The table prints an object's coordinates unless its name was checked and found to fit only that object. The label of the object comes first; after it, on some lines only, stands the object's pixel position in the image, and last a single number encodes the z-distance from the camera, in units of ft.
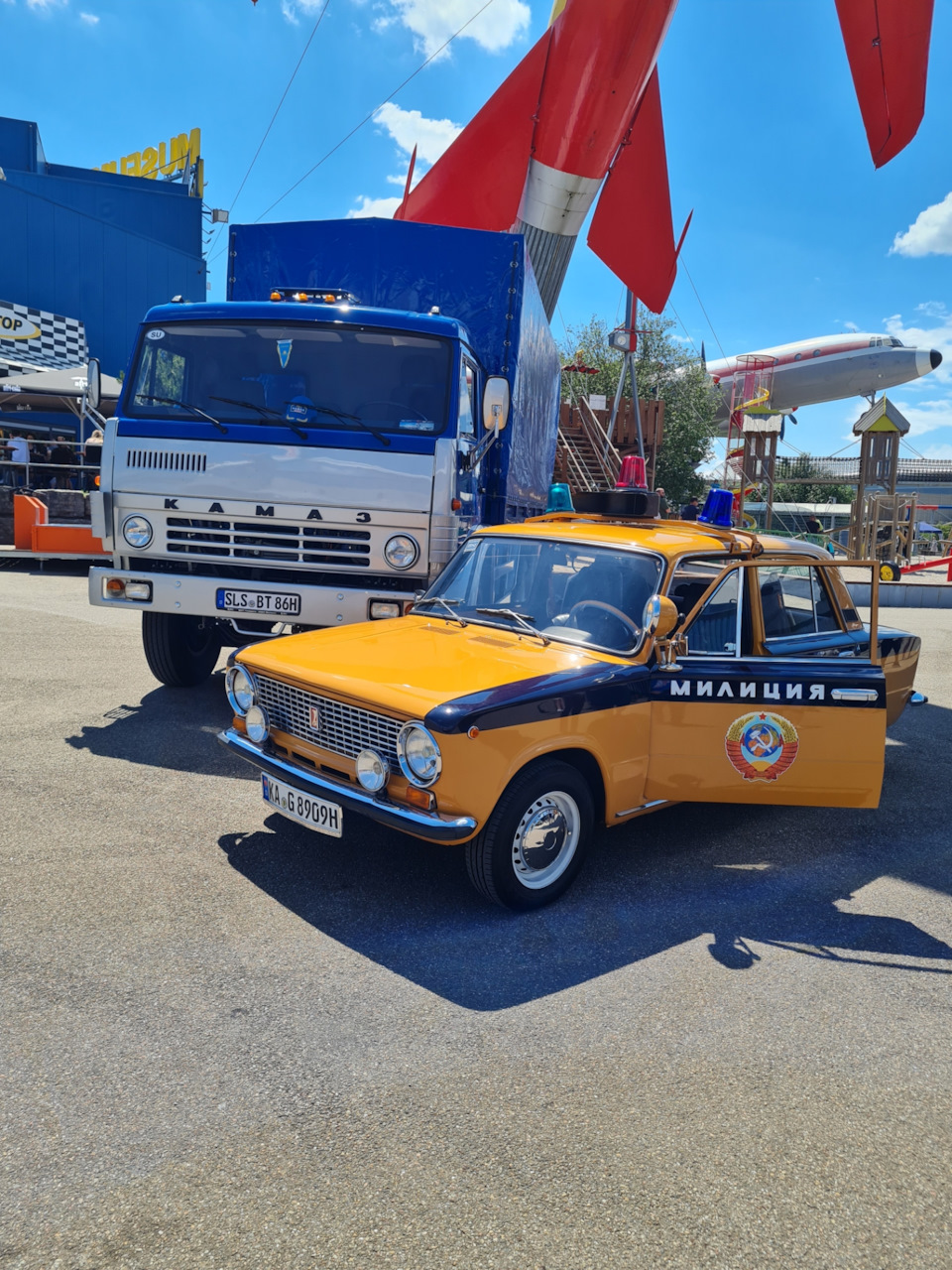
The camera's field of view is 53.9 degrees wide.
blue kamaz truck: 20.68
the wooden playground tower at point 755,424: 104.93
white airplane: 175.83
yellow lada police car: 12.30
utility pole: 77.87
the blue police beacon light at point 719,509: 18.02
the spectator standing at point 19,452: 64.85
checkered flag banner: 87.45
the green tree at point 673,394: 139.95
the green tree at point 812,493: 288.30
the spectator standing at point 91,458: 63.85
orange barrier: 54.24
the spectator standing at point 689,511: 33.20
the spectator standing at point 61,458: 68.69
